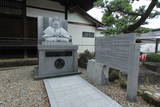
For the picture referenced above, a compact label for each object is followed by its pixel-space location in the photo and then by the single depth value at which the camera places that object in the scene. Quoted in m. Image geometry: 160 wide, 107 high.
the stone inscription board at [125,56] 2.59
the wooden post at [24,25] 6.70
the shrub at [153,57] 7.34
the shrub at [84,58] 6.27
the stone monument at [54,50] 4.34
